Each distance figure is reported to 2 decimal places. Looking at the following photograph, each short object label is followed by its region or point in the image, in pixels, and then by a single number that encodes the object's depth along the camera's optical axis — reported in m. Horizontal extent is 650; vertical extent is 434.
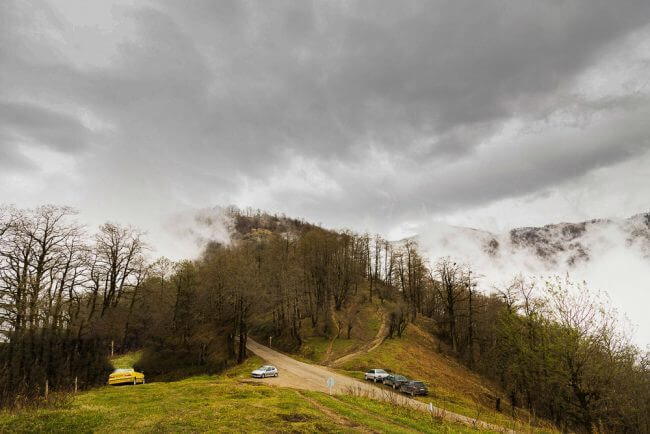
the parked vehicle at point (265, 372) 37.59
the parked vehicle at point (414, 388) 34.53
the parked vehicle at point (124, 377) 32.88
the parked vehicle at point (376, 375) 39.84
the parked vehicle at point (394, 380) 37.12
